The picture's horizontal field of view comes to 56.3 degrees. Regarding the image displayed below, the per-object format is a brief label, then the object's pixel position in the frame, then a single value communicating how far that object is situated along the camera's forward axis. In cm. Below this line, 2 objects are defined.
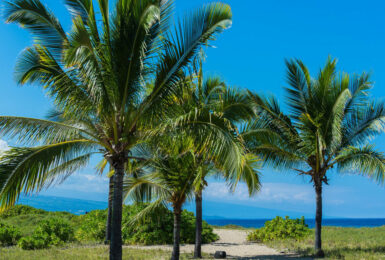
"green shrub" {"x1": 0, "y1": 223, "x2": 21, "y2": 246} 1639
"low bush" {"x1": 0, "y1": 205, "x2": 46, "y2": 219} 2722
